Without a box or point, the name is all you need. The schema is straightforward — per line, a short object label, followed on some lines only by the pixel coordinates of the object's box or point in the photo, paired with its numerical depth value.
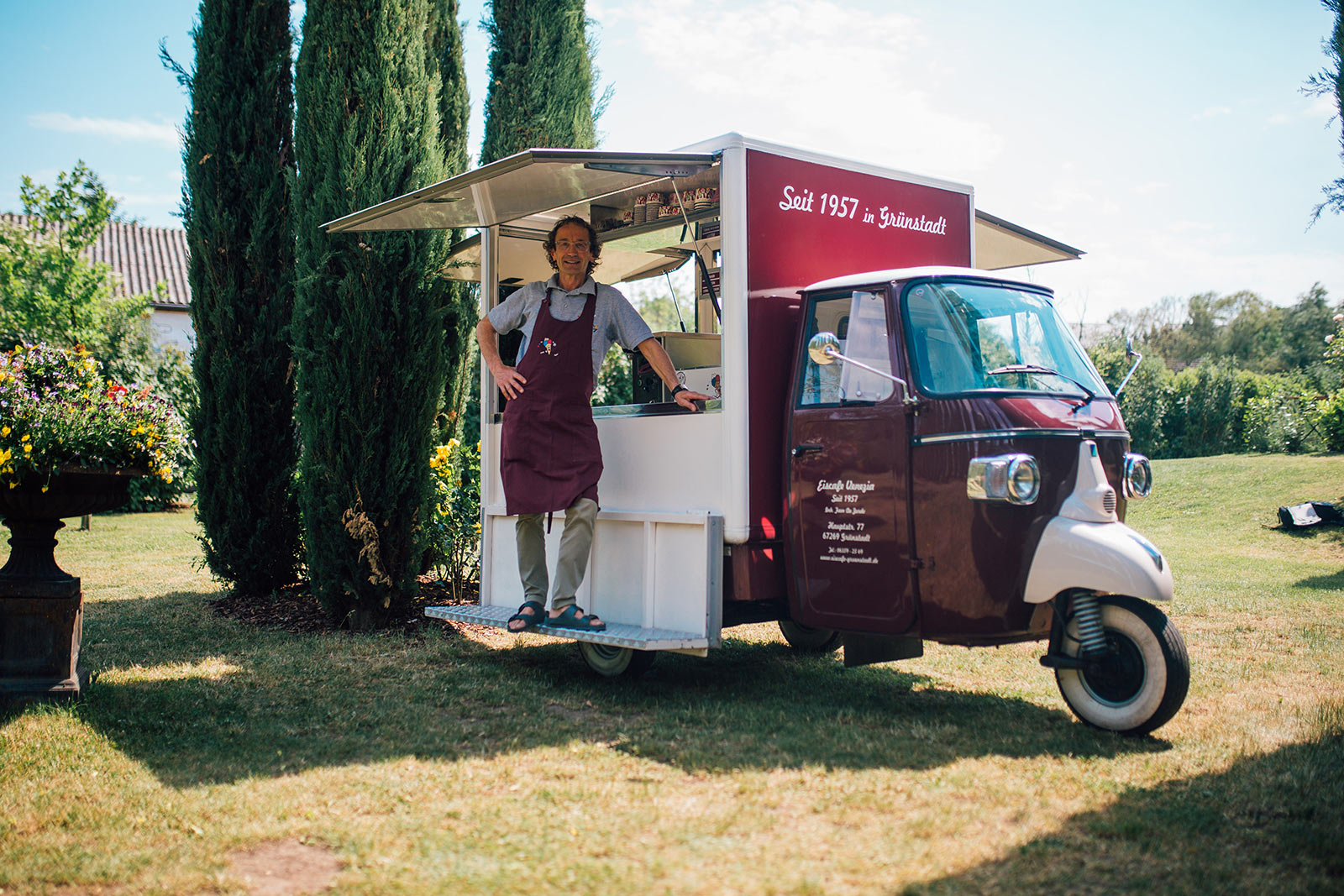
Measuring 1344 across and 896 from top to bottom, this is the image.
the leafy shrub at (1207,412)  22.61
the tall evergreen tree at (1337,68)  9.74
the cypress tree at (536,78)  10.12
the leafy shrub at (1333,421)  17.97
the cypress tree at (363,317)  7.18
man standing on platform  5.52
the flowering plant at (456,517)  8.02
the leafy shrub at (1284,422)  19.33
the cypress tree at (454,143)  7.88
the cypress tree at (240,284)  8.39
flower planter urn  5.04
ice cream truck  4.43
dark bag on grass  12.76
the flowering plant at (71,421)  4.94
